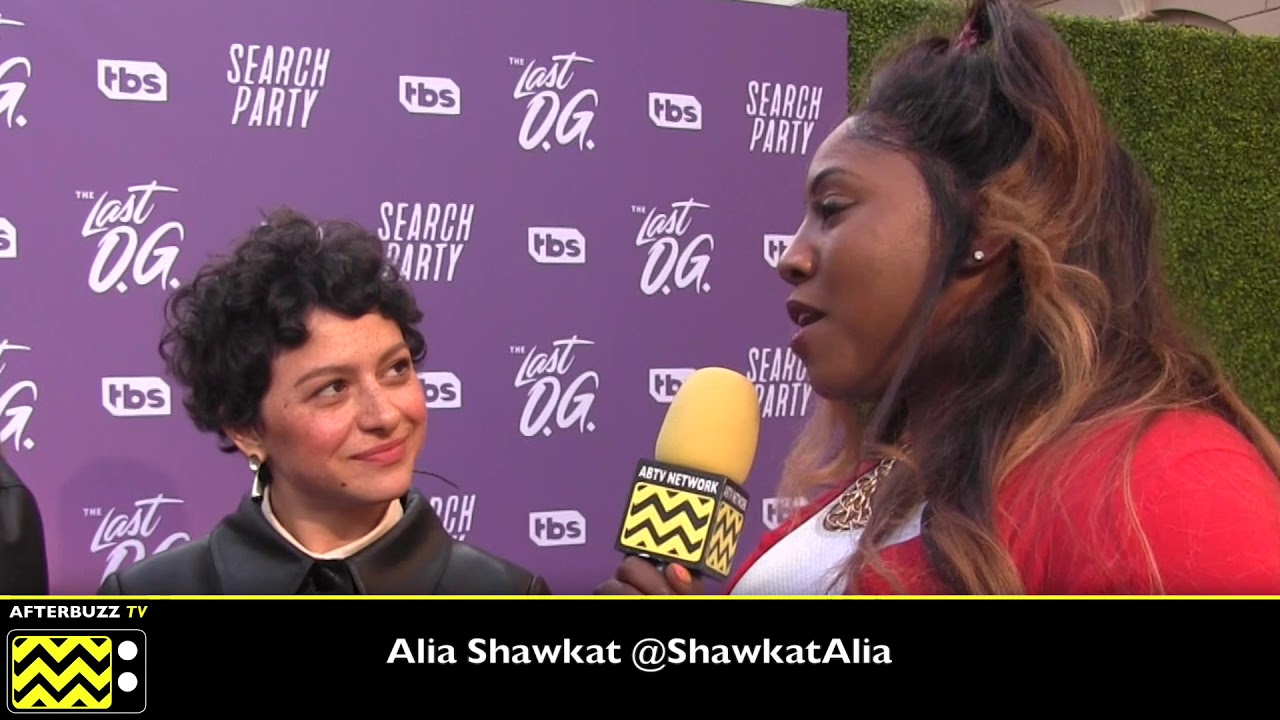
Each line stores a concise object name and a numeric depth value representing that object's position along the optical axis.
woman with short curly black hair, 1.34
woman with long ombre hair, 0.97
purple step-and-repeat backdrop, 3.12
